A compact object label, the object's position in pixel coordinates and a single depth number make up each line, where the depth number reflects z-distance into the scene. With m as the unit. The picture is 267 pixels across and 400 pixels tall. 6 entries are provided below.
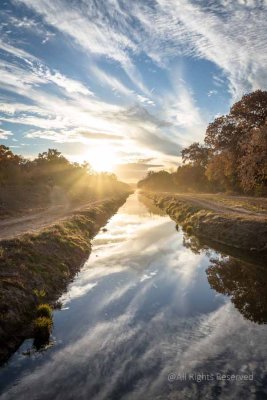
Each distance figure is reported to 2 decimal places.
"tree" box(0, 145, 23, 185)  79.06
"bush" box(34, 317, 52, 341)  13.74
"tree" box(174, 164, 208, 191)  122.06
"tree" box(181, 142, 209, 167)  98.32
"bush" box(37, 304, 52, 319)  15.31
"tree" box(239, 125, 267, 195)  24.80
